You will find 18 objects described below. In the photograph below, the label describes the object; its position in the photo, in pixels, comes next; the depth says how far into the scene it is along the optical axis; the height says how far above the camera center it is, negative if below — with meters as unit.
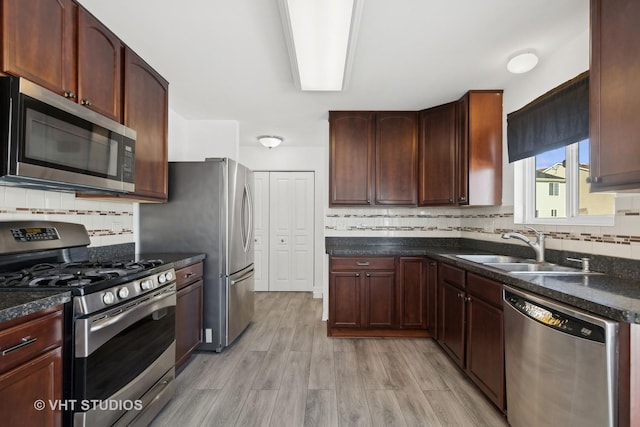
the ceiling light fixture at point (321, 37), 1.57 +1.05
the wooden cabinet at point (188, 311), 2.38 -0.77
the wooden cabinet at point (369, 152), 3.43 +0.71
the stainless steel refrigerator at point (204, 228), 2.82 -0.11
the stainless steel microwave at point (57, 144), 1.31 +0.35
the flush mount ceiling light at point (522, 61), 2.18 +1.10
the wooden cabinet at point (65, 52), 1.37 +0.83
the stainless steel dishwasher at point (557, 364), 1.19 -0.64
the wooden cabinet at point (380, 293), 3.15 -0.77
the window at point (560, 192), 2.00 +0.19
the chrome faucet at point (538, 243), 2.24 -0.18
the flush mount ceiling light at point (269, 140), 4.27 +1.04
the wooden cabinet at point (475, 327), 1.91 -0.78
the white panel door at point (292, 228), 5.11 -0.20
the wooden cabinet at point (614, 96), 1.32 +0.55
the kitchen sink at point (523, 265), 1.87 -0.33
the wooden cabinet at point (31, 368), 1.06 -0.56
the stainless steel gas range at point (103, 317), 1.35 -0.51
